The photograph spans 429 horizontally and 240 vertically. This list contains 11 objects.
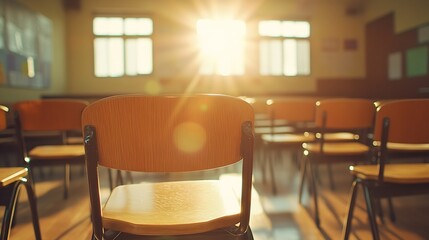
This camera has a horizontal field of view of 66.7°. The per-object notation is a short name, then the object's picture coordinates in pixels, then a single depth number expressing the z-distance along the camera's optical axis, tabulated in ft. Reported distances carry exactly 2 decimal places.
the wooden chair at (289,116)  8.81
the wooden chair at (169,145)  2.41
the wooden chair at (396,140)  4.07
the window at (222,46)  25.16
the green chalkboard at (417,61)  18.83
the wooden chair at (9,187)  3.63
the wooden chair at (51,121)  6.22
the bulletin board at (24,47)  14.15
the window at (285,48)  25.81
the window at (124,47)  24.16
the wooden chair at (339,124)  6.44
